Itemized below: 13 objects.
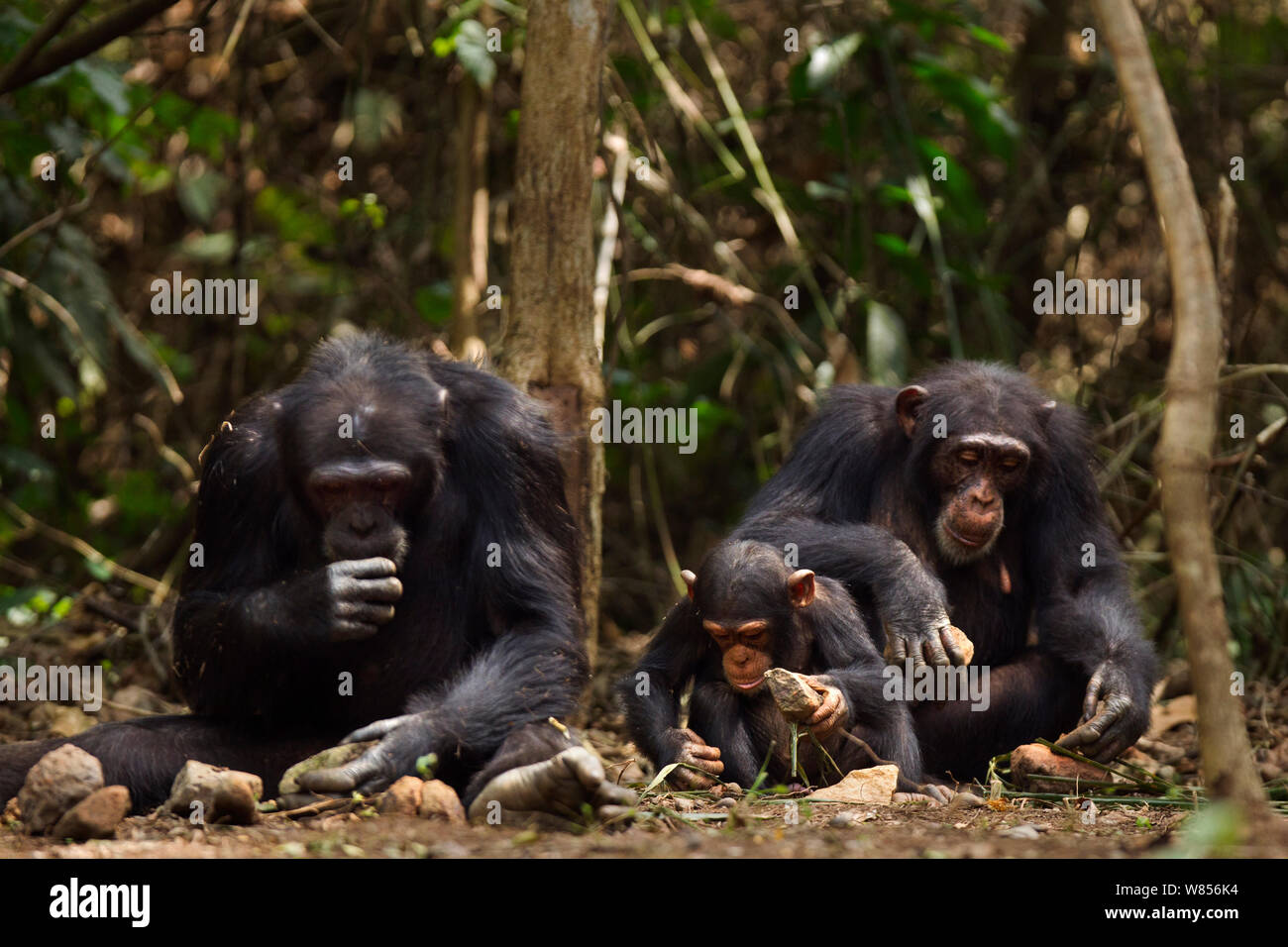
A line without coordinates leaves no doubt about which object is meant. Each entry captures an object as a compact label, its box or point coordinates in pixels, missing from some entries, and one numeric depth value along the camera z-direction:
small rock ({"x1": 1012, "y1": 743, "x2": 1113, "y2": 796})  6.45
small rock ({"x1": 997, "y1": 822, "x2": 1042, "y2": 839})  5.04
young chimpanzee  6.36
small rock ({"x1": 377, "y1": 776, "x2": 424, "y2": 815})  5.07
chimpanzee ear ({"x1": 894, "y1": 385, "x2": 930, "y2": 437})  7.41
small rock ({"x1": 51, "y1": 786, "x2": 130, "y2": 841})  4.85
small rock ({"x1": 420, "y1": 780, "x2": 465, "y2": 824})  5.06
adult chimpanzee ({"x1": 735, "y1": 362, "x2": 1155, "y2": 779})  7.06
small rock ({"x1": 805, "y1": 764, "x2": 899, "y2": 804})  5.91
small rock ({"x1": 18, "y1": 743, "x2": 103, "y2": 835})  4.97
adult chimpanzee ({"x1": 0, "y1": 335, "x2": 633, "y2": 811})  5.77
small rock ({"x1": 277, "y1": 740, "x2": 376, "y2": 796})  5.42
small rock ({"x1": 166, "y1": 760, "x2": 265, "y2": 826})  4.96
